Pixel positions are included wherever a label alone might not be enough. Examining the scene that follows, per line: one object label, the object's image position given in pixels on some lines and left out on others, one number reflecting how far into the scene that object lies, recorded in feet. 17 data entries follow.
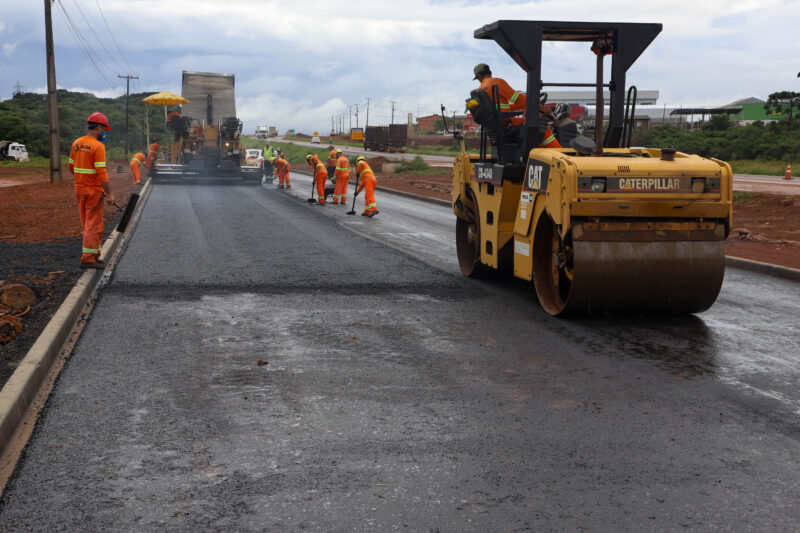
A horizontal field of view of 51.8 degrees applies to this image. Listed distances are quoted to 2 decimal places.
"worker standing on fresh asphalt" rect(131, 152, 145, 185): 105.80
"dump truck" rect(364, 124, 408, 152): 263.90
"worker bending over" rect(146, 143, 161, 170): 109.40
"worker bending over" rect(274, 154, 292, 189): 108.17
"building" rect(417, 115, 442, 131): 486.79
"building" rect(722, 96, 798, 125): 295.38
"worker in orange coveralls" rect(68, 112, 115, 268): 33.99
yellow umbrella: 102.78
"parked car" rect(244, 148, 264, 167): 113.88
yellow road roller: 23.71
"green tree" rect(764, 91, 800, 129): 201.03
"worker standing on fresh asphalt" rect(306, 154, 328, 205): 78.38
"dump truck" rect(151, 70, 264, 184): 110.52
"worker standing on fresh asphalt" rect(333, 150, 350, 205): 78.07
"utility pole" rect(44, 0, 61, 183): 104.28
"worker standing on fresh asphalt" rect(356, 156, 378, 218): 65.00
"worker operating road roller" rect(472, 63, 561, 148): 29.86
